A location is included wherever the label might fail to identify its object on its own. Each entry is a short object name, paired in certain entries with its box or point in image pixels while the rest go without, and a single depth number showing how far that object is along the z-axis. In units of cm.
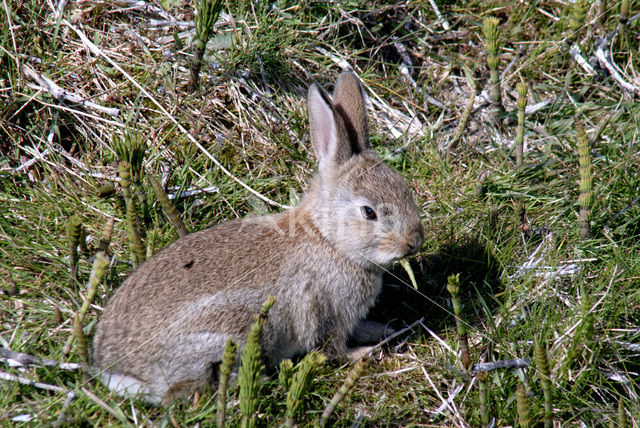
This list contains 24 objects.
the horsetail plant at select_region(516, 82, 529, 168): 968
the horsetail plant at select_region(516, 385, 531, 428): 656
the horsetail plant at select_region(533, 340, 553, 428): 656
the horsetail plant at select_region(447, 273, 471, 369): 689
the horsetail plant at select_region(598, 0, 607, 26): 1123
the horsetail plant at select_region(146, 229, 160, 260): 876
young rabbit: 779
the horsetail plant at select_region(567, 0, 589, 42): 1041
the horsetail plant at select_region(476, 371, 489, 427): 696
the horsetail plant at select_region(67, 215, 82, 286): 758
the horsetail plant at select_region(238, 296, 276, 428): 580
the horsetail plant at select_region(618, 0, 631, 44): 1076
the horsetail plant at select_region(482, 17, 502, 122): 957
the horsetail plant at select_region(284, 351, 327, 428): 601
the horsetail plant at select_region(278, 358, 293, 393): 628
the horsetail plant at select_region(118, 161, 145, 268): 809
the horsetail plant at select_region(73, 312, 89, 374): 709
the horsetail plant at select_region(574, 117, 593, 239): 850
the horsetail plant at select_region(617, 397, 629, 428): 690
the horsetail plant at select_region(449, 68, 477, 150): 1076
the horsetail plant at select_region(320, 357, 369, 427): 618
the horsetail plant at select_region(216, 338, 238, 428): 607
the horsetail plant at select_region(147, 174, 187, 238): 861
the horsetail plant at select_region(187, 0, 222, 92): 969
